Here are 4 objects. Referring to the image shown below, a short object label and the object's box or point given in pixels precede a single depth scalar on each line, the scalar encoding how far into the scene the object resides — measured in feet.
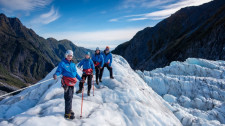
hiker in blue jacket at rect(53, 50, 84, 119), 23.26
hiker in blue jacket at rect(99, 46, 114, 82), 42.91
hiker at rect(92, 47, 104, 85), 39.99
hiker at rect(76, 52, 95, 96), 33.17
